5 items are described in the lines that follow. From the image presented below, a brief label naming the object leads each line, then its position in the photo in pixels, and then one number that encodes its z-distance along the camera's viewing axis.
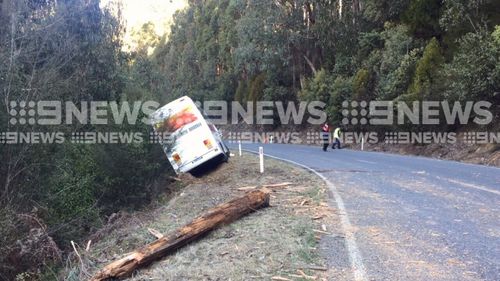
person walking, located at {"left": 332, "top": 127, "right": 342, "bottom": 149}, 30.16
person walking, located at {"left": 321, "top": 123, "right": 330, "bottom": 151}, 27.19
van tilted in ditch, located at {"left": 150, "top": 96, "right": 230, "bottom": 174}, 18.50
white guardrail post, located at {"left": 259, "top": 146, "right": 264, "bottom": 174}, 16.92
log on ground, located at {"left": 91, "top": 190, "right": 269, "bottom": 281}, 6.76
